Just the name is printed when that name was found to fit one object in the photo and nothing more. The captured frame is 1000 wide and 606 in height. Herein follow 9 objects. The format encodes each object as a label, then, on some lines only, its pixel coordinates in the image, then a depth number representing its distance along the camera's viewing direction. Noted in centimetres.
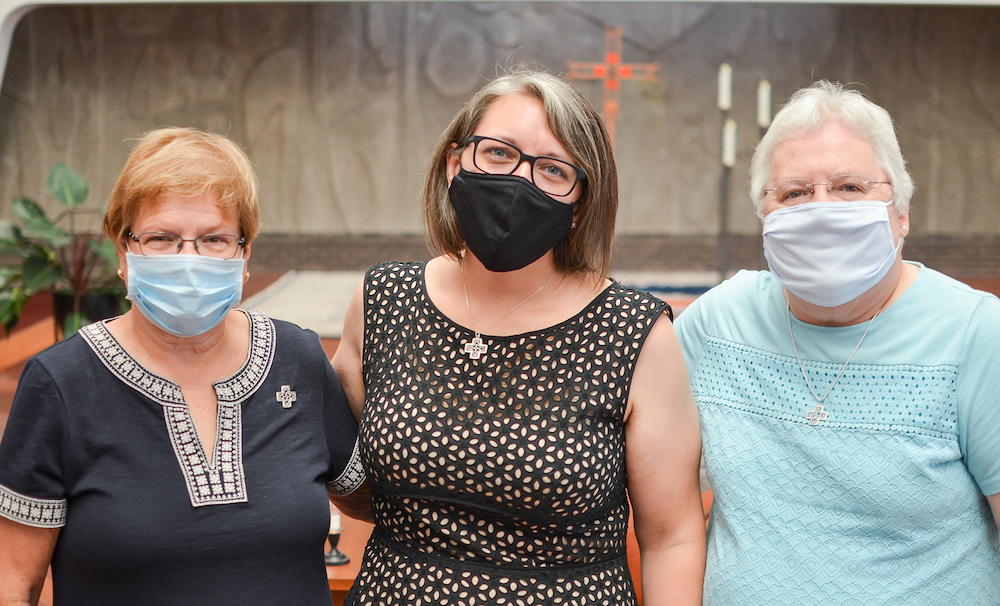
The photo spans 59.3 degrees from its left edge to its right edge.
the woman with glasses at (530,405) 147
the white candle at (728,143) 604
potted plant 398
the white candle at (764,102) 536
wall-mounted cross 880
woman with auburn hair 135
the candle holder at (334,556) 219
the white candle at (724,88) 565
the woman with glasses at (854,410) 140
